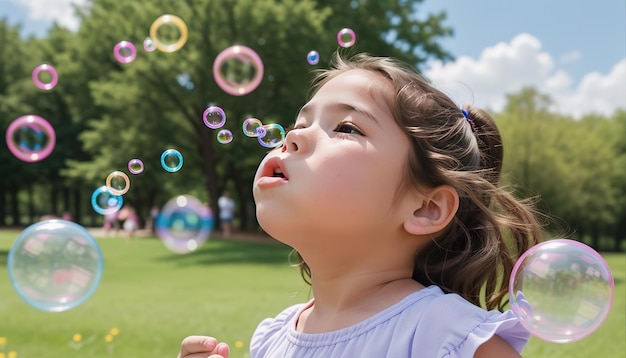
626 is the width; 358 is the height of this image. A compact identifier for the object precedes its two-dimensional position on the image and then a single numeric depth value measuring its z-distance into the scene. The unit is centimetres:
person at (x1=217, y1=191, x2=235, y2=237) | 1984
